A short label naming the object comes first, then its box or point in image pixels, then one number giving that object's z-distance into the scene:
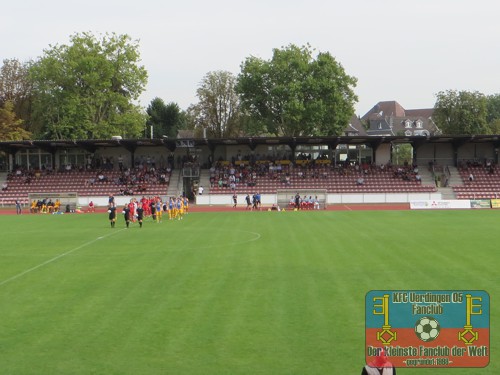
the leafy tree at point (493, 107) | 142.00
